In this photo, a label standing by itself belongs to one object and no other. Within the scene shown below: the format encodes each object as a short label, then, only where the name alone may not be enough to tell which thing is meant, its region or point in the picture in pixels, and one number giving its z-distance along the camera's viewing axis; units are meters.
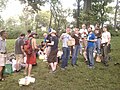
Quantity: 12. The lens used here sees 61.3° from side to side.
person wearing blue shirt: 4.79
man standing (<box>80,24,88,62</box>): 5.54
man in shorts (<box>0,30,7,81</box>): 4.04
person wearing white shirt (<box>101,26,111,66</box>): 5.02
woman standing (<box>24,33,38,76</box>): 4.10
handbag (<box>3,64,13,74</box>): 4.52
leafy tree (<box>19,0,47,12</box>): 11.46
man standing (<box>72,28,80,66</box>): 4.89
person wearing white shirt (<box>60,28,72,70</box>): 4.54
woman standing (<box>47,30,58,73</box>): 4.33
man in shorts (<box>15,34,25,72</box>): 4.81
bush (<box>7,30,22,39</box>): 13.47
